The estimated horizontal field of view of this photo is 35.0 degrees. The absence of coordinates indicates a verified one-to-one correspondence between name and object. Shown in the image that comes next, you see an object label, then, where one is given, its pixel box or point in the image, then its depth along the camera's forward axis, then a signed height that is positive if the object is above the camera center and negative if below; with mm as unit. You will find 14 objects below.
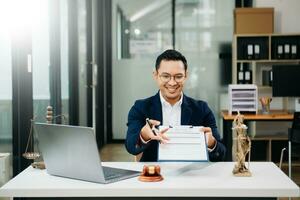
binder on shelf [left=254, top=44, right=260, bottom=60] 6035 +304
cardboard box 6035 +697
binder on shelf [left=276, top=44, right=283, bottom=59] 6012 +314
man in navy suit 2324 -182
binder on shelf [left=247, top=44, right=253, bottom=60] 6049 +318
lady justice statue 1989 -311
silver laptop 1777 -301
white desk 1765 -419
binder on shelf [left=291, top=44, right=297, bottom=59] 5996 +311
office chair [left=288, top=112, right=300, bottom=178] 4438 -561
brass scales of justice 2148 -397
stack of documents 1968 -294
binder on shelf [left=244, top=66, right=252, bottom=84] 6043 -24
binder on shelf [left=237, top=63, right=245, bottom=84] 6051 -23
